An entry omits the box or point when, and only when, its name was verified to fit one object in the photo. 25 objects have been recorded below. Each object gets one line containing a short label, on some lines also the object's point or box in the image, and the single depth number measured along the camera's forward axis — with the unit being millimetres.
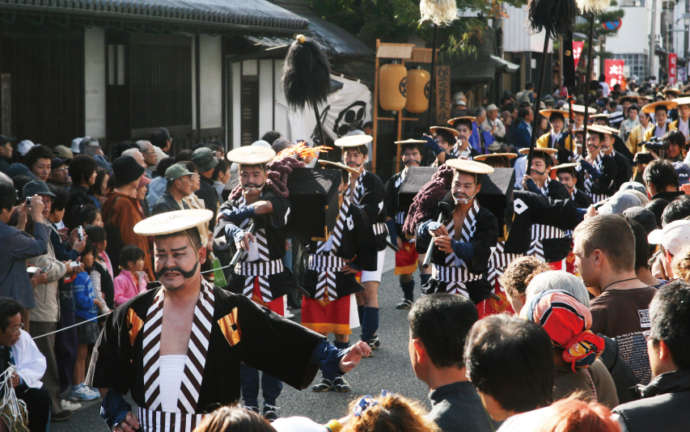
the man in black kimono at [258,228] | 13203
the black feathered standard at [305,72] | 20562
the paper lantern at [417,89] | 35844
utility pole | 92787
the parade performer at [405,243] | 19672
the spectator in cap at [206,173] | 17187
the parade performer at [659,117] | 28562
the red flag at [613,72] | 75750
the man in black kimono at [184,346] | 7719
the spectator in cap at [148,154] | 18391
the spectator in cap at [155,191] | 15789
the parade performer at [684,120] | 28325
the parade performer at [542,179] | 17828
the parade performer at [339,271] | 15391
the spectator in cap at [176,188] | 15029
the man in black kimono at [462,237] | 13250
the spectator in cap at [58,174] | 15719
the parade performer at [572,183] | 19562
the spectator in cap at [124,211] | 14531
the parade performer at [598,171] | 22266
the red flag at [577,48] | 63625
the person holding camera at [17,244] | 11773
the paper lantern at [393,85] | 34312
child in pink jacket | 13844
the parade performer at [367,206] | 16187
